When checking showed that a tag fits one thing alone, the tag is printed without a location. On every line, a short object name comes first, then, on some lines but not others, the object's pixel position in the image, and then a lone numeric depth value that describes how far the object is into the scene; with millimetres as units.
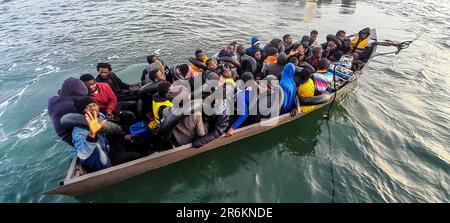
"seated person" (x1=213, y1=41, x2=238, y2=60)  7680
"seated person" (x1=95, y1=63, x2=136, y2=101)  5926
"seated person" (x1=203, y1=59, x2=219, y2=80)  6248
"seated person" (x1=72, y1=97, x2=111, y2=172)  3676
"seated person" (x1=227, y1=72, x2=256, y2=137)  5289
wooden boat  4051
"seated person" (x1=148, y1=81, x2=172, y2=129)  4422
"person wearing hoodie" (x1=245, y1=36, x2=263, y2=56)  8328
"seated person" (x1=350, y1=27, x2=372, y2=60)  9258
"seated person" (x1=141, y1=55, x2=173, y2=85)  6102
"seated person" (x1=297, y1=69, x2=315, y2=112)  5910
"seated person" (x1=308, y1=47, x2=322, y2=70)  7602
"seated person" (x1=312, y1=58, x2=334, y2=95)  6430
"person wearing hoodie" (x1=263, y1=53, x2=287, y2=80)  6969
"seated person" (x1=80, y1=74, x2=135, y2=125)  5247
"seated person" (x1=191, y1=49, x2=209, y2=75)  6938
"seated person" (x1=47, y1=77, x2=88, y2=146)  4090
